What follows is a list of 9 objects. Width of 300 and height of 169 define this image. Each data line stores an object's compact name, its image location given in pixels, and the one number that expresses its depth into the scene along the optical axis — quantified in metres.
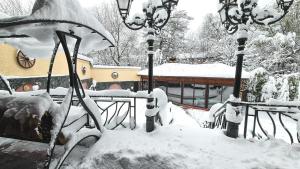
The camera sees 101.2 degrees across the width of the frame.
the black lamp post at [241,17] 2.24
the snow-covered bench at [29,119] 1.65
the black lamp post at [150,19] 2.41
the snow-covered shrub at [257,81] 8.29
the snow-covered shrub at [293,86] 7.31
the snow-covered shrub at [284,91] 7.28
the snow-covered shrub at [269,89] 7.87
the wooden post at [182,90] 10.97
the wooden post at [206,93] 9.85
